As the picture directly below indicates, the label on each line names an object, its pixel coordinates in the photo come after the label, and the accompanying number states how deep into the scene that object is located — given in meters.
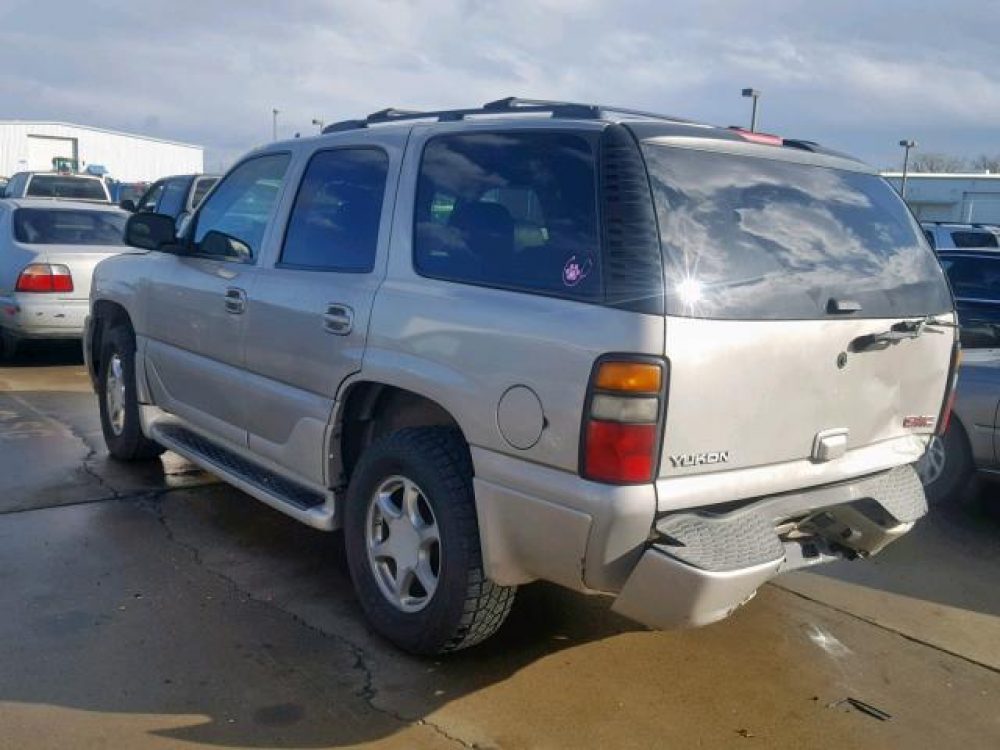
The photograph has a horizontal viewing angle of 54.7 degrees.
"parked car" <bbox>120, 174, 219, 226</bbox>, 15.62
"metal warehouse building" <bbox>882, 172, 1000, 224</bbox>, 47.84
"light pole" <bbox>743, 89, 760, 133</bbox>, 23.52
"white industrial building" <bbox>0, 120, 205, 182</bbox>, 58.81
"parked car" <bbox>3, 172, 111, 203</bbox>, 18.27
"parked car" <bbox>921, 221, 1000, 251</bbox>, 15.77
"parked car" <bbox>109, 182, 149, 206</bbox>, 29.70
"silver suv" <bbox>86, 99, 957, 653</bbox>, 2.94
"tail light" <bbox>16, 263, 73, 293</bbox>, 9.19
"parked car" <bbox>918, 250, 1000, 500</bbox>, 5.73
